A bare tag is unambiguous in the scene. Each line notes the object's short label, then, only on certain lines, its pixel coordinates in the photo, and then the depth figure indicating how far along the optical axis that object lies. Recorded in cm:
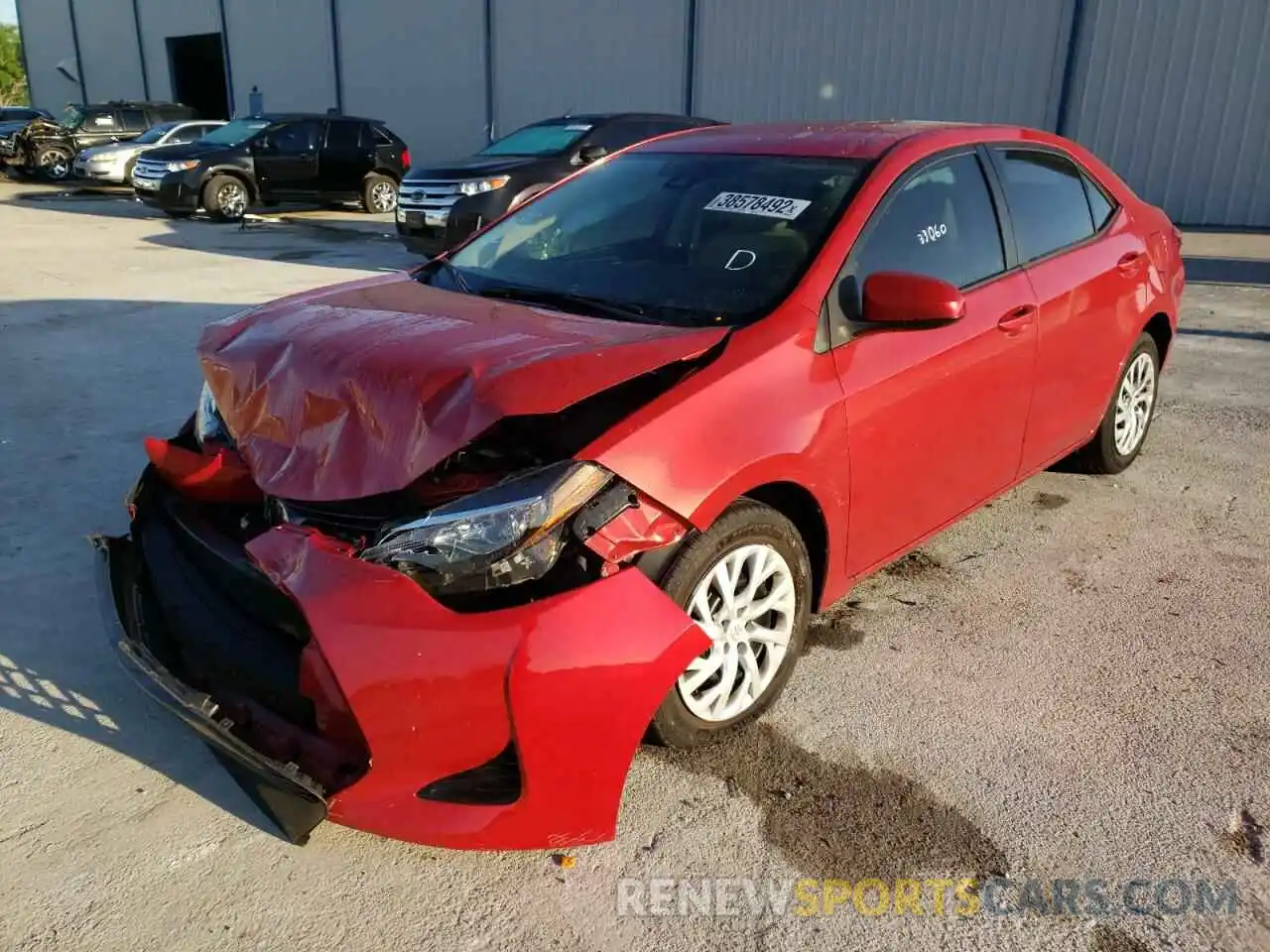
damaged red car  222
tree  5191
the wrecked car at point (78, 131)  2152
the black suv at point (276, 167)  1558
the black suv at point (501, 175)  1049
